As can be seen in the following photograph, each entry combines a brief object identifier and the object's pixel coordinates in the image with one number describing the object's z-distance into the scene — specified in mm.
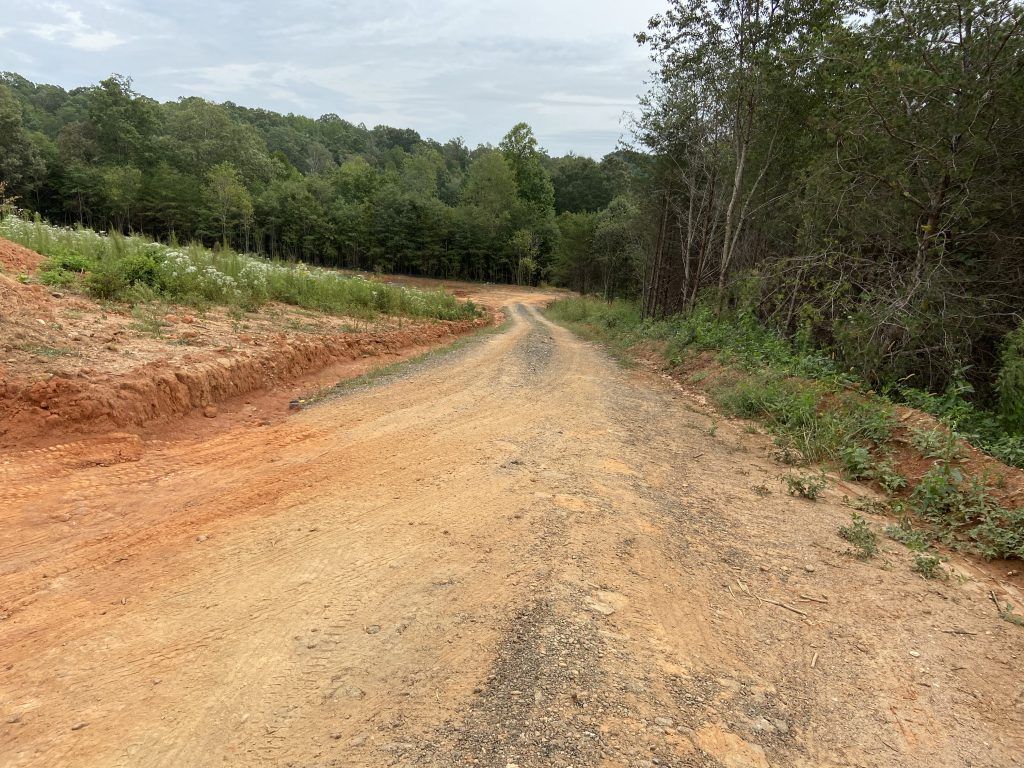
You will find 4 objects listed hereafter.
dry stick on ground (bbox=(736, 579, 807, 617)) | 2994
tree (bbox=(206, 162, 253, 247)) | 45094
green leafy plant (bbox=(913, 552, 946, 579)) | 3507
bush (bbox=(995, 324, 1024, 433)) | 5953
